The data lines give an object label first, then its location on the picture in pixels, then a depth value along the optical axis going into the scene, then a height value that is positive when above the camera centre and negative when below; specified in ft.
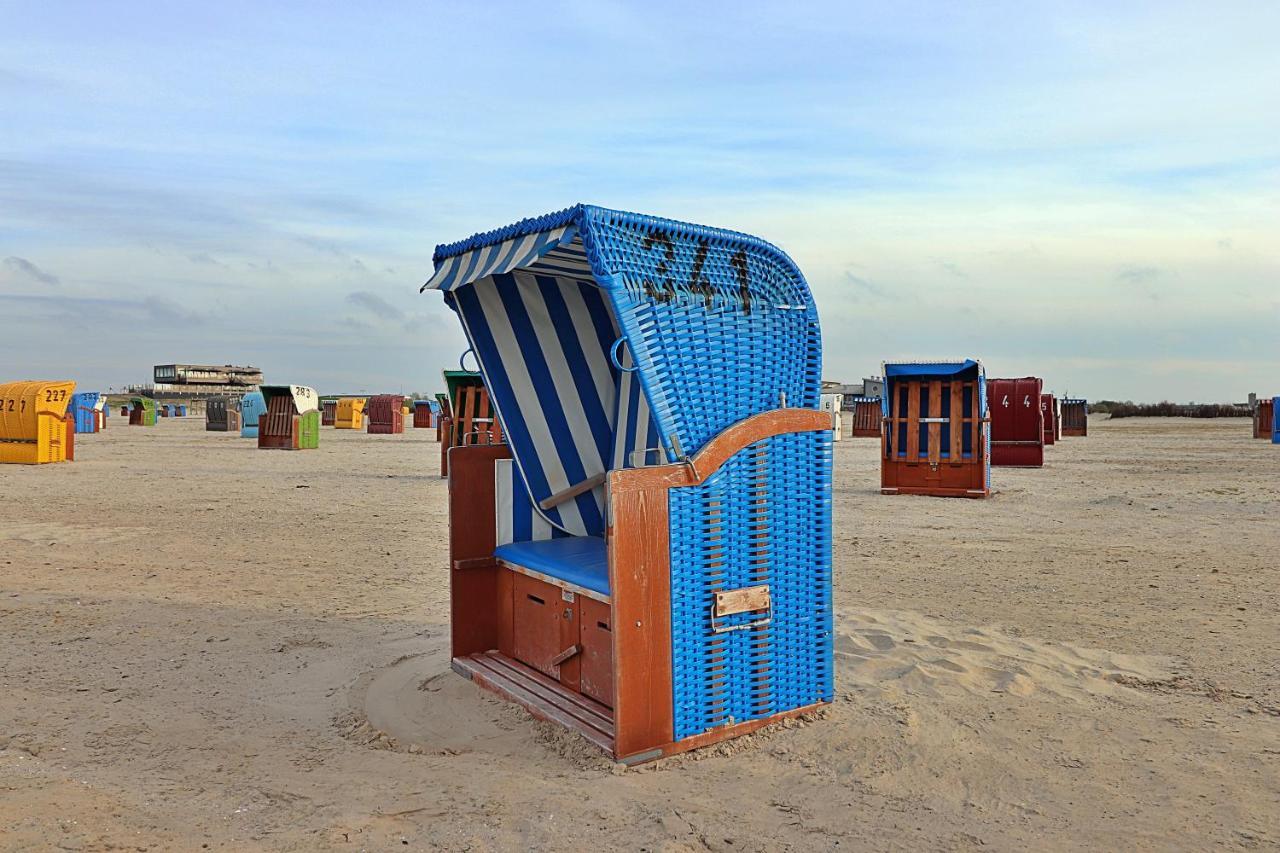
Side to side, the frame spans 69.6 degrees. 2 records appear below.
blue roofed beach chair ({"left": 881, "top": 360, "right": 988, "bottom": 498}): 47.01 -0.46
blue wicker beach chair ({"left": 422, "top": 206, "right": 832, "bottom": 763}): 12.51 -1.37
